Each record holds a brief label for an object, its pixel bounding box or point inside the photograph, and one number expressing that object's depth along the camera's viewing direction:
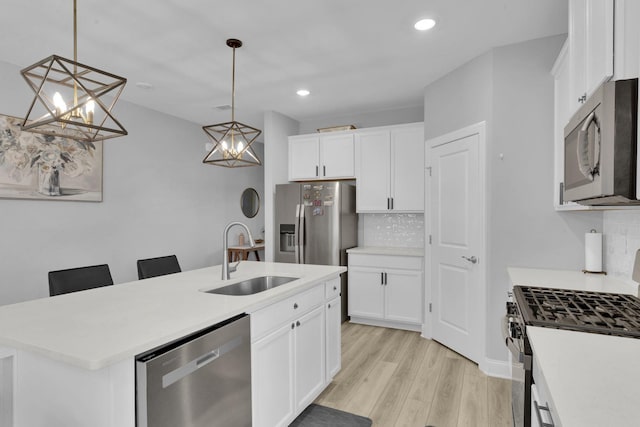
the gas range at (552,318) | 1.29
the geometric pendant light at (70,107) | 1.36
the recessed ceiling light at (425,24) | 2.43
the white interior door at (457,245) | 2.96
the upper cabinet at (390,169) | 4.03
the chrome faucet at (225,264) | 2.24
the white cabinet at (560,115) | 2.23
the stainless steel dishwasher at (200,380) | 1.18
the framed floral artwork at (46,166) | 3.06
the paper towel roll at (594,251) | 2.34
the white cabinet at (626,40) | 0.98
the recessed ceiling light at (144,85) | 3.54
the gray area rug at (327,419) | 2.15
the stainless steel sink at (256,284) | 2.26
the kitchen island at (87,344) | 1.10
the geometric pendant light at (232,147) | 2.59
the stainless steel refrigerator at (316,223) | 4.16
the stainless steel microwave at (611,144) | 0.96
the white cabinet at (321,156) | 4.43
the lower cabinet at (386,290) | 3.85
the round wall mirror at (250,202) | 6.15
